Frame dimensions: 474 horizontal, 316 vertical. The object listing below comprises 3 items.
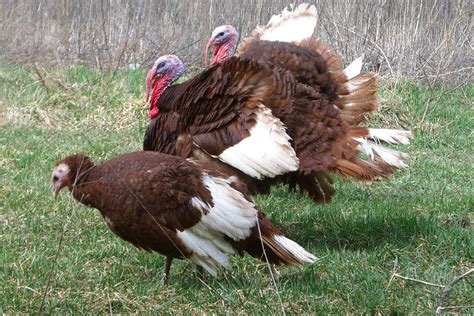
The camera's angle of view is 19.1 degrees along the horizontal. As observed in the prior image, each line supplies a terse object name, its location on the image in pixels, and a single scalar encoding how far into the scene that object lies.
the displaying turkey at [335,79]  8.38
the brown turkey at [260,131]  7.61
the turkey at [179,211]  6.18
